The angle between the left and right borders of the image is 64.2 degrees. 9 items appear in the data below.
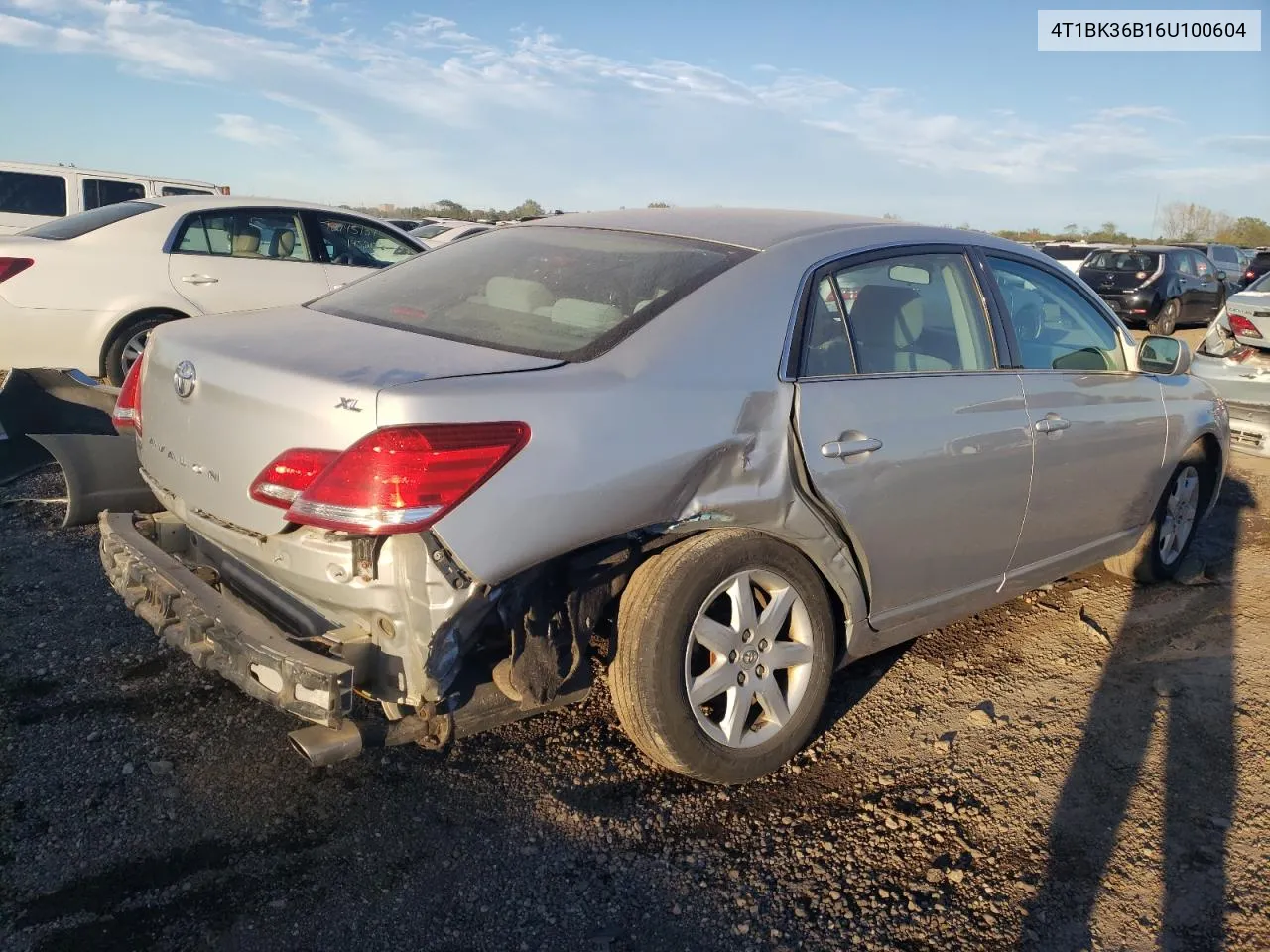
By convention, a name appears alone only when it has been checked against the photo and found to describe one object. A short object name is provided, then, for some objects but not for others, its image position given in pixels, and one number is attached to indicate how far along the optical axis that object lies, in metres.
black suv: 17.12
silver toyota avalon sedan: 2.36
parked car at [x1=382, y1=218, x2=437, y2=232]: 21.14
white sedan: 6.86
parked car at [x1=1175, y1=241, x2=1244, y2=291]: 23.23
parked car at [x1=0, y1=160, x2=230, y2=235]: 11.32
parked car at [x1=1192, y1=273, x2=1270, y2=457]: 6.96
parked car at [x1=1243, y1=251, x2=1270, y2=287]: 23.55
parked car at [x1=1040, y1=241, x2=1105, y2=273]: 20.22
